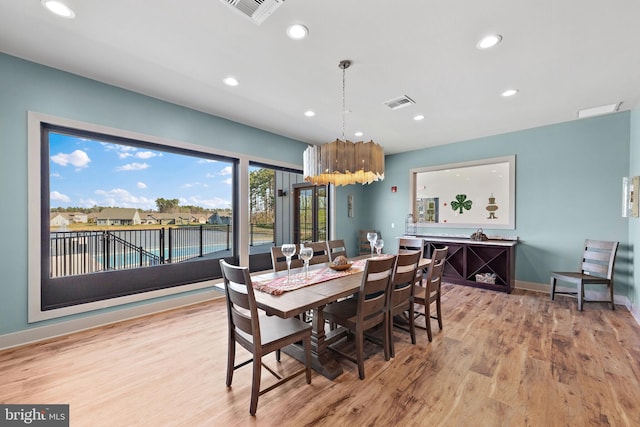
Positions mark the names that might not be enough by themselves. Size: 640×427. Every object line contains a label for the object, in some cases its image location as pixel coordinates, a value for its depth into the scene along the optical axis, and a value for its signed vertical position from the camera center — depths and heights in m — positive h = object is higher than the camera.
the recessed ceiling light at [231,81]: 2.97 +1.49
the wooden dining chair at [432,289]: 2.72 -0.85
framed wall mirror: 4.97 +0.36
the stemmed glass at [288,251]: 2.45 -0.37
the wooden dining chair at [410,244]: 3.29 -0.43
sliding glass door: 6.11 -0.06
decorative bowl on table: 2.73 -0.56
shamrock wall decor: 5.45 +0.17
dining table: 1.74 -0.61
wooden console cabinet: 4.45 -0.91
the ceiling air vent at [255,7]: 1.87 +1.48
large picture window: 3.05 -0.08
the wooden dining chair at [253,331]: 1.68 -0.87
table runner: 2.05 -0.60
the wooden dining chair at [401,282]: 2.32 -0.64
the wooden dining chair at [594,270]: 3.59 -0.84
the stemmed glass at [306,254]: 2.41 -0.39
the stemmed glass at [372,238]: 3.20 -0.32
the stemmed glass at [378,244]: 3.27 -0.41
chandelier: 2.53 +0.49
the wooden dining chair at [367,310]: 2.06 -0.87
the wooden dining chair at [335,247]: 3.44 -0.49
